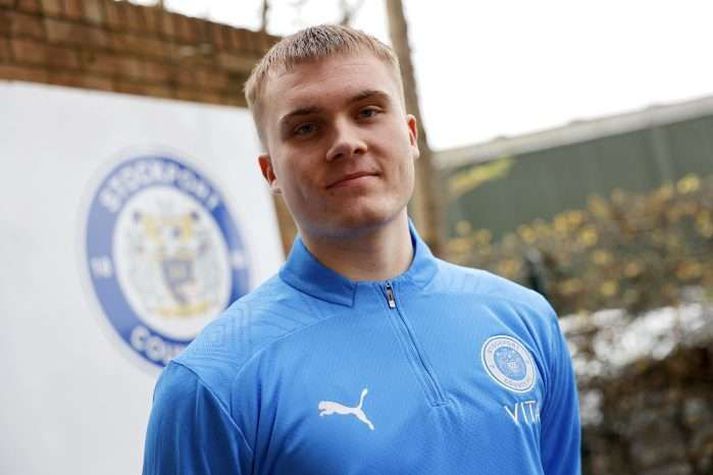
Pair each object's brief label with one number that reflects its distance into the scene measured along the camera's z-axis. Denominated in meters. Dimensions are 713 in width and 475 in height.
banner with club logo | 2.24
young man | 1.44
